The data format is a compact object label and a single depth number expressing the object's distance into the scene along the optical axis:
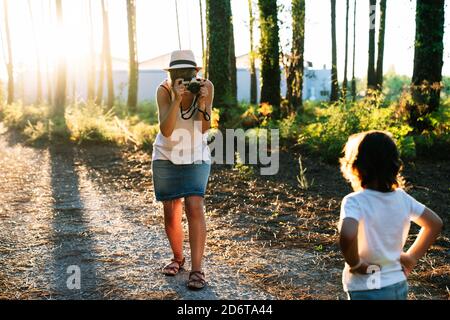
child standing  2.52
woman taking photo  4.32
